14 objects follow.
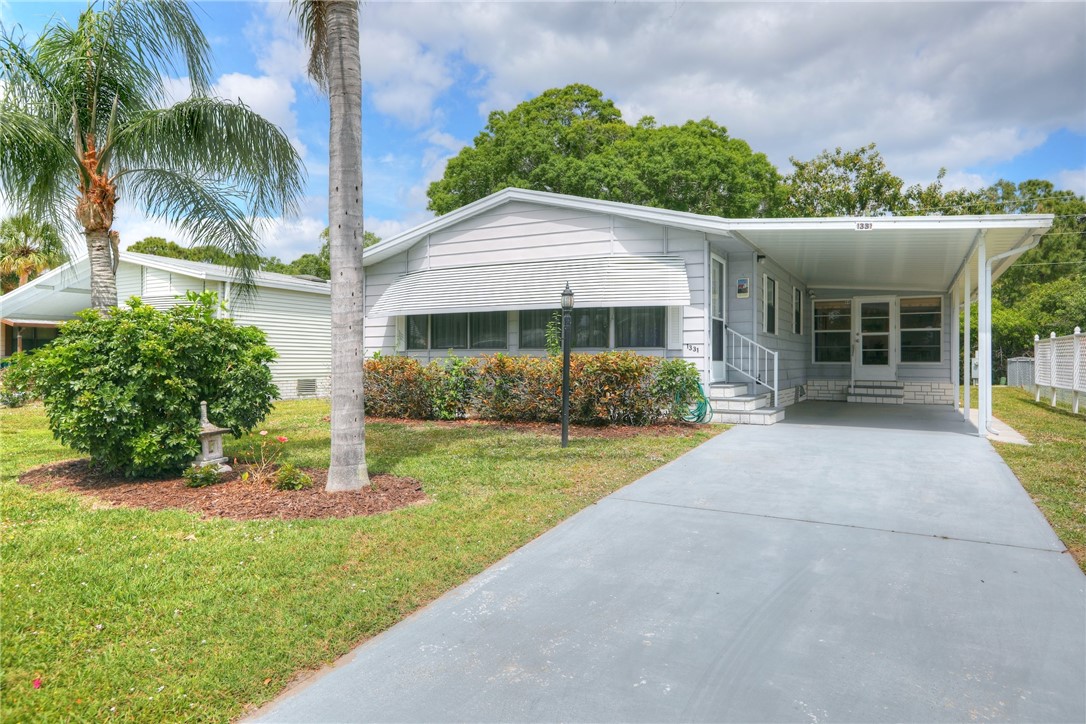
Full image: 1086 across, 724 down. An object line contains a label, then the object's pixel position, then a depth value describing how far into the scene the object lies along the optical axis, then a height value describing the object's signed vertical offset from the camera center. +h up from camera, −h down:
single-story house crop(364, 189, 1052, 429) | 9.44 +1.52
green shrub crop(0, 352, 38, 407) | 5.67 -0.12
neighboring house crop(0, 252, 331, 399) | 14.48 +1.61
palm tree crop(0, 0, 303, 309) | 6.87 +2.71
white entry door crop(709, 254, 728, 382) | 10.44 +0.82
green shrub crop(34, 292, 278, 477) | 5.51 -0.20
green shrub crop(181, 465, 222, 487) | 5.68 -1.08
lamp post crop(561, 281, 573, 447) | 7.63 +0.22
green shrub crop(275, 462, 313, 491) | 5.43 -1.07
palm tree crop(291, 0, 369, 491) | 5.25 +1.07
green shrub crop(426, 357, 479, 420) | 10.67 -0.43
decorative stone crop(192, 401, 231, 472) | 5.93 -0.83
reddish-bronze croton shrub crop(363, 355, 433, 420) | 11.02 -0.49
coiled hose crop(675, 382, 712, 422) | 9.78 -0.79
